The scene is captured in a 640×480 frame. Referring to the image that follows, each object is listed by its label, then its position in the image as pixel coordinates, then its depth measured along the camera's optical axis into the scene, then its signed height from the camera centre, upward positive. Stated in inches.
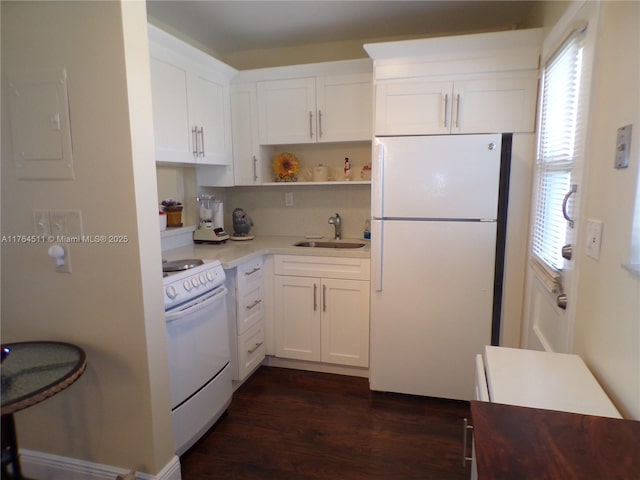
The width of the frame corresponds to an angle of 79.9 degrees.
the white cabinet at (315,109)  106.7 +22.9
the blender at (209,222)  113.6 -9.9
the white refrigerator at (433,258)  86.8 -16.5
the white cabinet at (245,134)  115.3 +16.6
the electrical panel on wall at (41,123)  58.2 +10.3
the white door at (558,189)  54.4 -0.2
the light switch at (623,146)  41.0 +4.5
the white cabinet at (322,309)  103.1 -33.1
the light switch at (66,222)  60.7 -5.1
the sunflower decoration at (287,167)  120.4 +6.9
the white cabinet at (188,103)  87.0 +21.9
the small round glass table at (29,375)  43.0 -23.1
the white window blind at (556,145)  59.5 +7.4
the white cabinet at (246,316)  96.3 -33.5
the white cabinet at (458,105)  84.8 +19.0
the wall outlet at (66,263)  62.0 -11.8
